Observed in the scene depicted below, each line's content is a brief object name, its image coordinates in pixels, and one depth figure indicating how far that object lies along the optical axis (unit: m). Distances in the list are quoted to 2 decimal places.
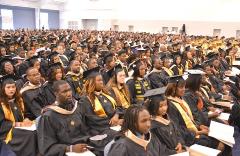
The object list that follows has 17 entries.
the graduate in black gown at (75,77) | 5.99
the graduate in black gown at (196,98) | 4.56
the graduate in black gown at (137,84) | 5.63
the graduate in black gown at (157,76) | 6.62
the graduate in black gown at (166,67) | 7.17
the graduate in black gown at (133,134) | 2.79
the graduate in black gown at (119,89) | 4.93
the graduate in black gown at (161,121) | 3.44
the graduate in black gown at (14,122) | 3.81
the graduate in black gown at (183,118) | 4.02
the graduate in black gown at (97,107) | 4.11
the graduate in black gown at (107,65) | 6.27
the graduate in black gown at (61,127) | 3.36
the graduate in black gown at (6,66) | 6.02
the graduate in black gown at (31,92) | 4.68
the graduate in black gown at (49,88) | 4.97
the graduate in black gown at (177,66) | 7.78
